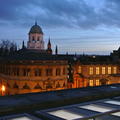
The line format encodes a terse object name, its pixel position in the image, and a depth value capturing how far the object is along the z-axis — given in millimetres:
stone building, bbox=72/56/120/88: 41503
